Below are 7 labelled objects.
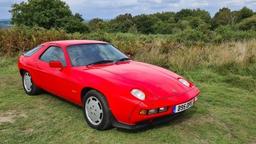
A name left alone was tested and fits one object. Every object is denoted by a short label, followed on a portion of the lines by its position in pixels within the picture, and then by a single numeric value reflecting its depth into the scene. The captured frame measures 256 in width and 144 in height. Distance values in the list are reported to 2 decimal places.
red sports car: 4.80
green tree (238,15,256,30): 47.94
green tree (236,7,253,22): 61.78
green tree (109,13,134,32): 60.41
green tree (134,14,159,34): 65.19
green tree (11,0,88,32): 47.53
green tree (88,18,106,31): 58.32
